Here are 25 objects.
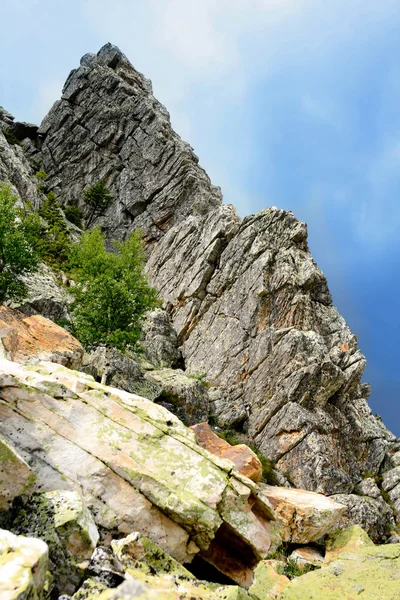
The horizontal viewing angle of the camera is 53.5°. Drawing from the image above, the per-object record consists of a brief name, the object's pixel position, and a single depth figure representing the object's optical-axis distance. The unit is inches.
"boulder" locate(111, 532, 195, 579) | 361.7
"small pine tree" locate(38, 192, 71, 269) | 2452.0
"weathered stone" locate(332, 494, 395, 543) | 1339.8
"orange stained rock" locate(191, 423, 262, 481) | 957.5
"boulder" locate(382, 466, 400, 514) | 1593.3
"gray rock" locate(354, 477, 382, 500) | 1552.7
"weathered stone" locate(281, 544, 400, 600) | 538.3
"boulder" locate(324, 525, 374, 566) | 916.2
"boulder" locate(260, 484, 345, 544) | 957.2
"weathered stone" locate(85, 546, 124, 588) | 304.1
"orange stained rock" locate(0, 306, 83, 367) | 783.1
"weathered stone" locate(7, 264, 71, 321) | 1357.0
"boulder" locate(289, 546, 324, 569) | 860.6
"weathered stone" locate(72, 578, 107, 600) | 277.3
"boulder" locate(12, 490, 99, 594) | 312.7
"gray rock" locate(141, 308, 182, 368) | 2013.9
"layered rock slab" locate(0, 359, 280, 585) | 448.5
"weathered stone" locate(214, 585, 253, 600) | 350.5
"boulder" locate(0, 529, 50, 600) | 228.5
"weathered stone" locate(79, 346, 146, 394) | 1249.4
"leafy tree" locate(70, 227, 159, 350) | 1364.4
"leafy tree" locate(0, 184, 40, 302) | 1272.1
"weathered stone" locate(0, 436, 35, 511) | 353.1
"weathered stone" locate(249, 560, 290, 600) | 513.7
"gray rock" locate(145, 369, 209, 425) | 1457.9
